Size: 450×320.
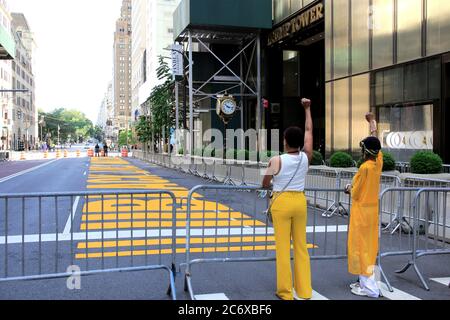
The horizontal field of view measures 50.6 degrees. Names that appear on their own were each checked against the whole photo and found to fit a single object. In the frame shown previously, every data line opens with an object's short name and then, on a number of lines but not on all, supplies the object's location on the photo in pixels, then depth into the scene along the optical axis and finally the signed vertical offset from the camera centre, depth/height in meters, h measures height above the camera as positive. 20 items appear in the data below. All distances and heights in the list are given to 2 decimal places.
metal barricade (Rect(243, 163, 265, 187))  17.20 -0.72
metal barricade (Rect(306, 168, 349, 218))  11.23 -0.73
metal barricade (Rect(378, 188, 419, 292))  8.15 -1.36
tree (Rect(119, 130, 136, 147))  106.62 +3.78
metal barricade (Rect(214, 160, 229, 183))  20.59 -0.74
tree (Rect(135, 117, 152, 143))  55.47 +3.05
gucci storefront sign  17.58 +0.58
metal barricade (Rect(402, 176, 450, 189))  9.50 -0.56
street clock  25.30 +2.62
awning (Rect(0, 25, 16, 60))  47.37 +11.59
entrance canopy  32.09 +9.61
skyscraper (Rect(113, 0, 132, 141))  185.62 +35.95
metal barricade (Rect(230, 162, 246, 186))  18.66 -0.77
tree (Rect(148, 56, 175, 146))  37.16 +4.62
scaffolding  34.75 +6.77
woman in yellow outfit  5.58 -0.77
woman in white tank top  5.20 -0.62
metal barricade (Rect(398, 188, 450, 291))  6.45 -1.22
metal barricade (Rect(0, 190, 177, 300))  5.85 -1.48
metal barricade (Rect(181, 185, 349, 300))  5.94 -1.27
